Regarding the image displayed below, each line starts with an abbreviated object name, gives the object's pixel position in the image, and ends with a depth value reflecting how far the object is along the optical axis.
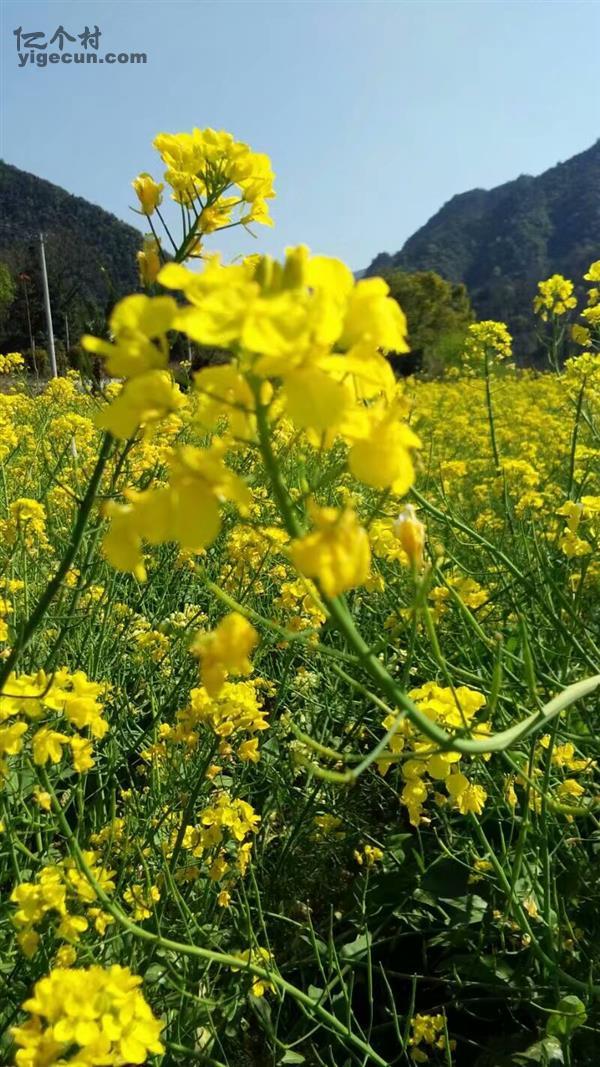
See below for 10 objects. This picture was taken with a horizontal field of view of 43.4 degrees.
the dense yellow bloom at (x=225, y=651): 0.17
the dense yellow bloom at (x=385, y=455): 0.16
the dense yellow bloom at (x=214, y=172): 0.29
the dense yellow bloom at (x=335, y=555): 0.15
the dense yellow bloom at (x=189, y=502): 0.16
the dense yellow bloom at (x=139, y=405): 0.16
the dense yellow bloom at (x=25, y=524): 0.57
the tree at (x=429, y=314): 20.62
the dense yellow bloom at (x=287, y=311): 0.15
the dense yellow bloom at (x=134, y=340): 0.16
